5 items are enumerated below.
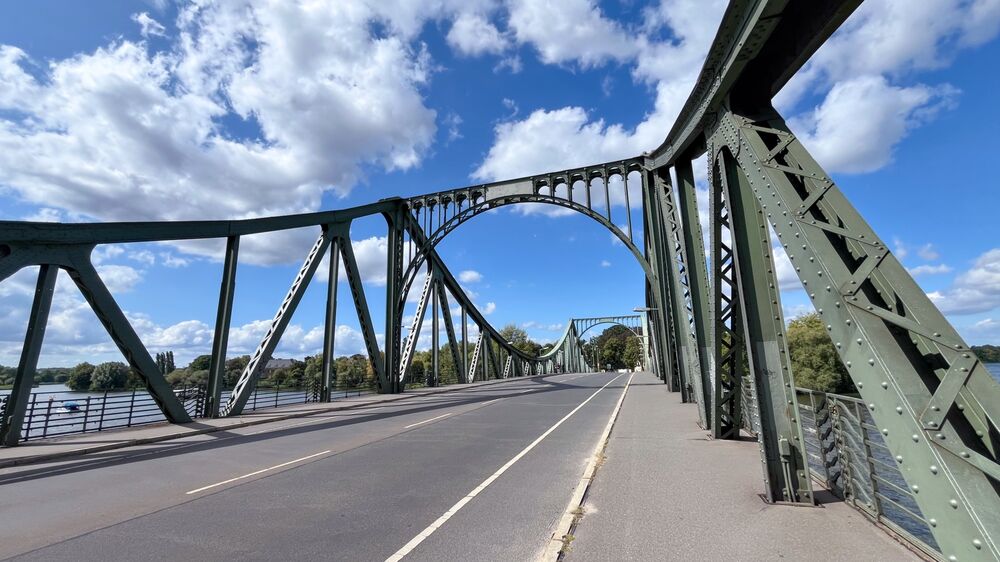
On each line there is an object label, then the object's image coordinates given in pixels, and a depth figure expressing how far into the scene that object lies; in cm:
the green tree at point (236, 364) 4542
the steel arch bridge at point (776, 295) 256
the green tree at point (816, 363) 3334
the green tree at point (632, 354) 11043
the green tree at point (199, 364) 4169
